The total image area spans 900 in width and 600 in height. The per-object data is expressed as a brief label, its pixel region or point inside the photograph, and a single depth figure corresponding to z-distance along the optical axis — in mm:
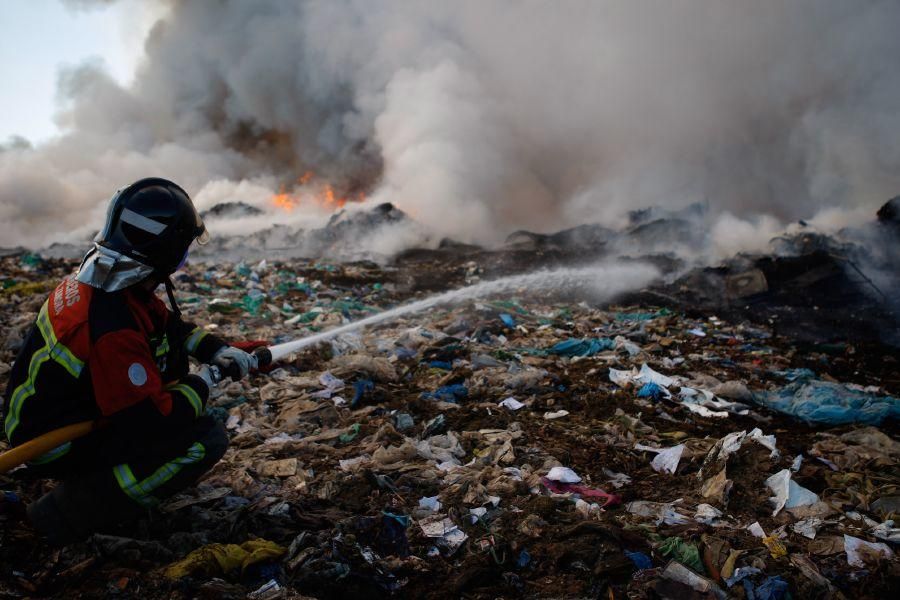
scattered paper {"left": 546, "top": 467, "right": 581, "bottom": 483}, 2992
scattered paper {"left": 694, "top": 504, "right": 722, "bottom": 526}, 2617
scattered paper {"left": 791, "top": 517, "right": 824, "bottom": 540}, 2518
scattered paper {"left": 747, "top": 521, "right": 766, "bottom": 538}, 2498
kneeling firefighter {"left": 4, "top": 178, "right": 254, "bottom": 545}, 1820
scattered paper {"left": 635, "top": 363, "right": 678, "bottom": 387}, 4906
